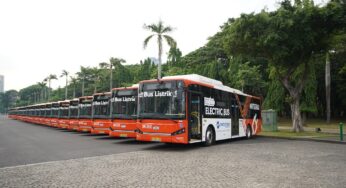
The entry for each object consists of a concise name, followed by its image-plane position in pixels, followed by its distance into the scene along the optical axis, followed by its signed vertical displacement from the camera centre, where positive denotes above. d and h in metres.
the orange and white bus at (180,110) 12.61 -0.01
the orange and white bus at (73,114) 25.06 -0.35
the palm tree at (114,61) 58.62 +9.30
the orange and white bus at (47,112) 35.31 -0.28
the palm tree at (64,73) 85.76 +10.27
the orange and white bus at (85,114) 22.28 -0.31
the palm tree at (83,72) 91.06 +11.27
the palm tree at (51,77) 101.07 +10.80
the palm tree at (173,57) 63.89 +11.31
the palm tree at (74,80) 94.70 +9.23
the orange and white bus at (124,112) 16.00 -0.12
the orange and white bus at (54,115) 31.39 -0.55
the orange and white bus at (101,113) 19.11 -0.20
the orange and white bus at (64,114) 27.83 -0.40
